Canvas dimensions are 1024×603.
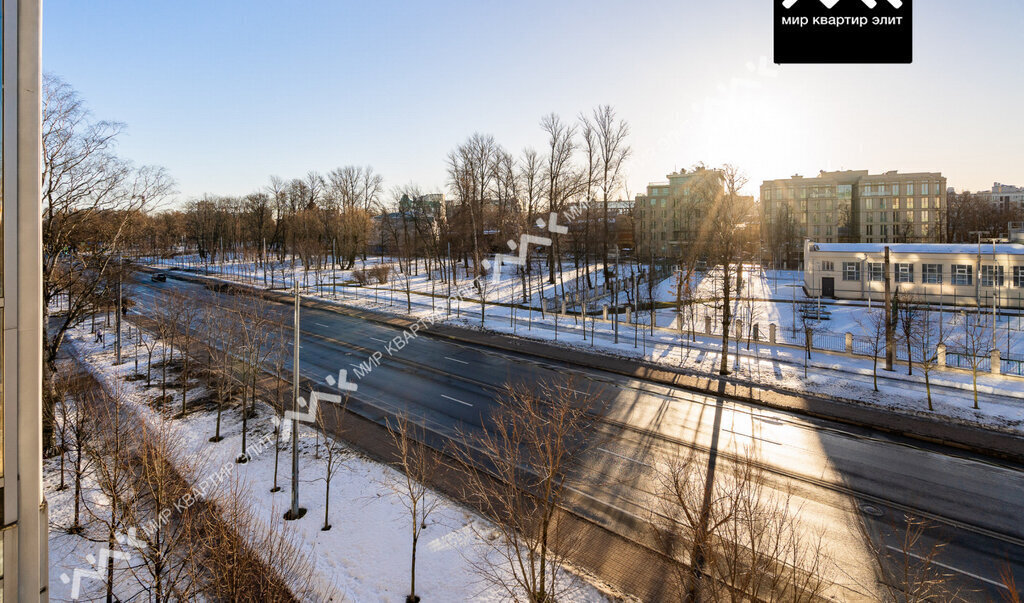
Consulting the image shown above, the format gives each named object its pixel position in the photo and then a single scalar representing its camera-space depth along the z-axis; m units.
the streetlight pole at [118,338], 27.87
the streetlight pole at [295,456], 13.13
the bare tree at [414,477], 10.61
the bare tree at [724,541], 6.92
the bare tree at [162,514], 8.62
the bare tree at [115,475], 9.67
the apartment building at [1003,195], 144.50
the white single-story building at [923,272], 38.09
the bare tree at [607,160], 50.19
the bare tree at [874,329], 22.83
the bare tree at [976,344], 21.41
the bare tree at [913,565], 9.18
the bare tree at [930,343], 19.30
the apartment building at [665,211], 83.97
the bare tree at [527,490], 8.97
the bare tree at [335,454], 12.70
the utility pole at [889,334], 22.75
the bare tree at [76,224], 18.70
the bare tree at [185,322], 21.52
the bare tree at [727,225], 23.25
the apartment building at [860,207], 85.56
